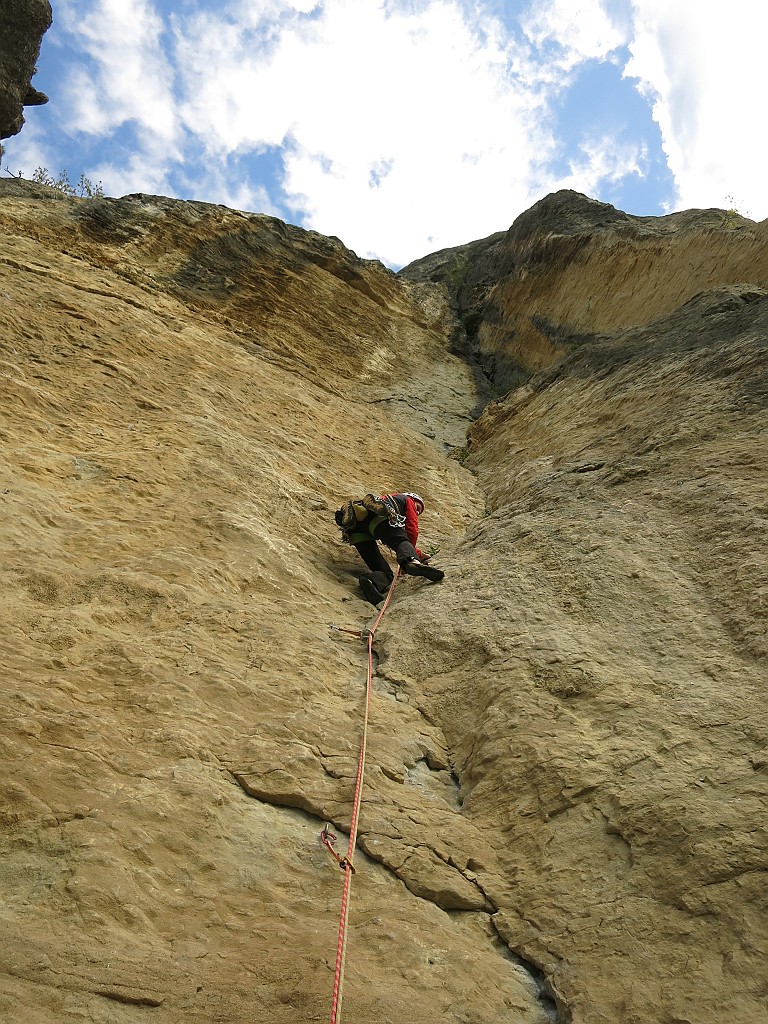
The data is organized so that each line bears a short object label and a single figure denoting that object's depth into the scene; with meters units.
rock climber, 7.24
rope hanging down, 2.73
